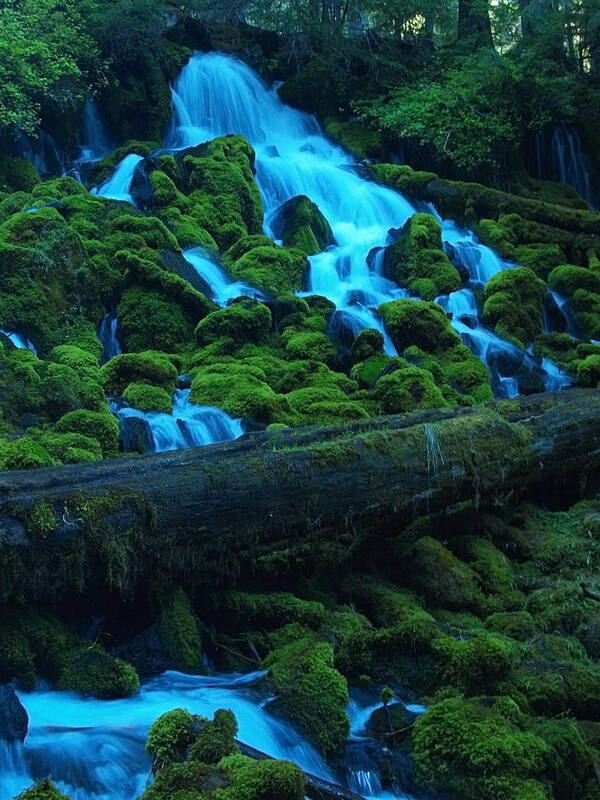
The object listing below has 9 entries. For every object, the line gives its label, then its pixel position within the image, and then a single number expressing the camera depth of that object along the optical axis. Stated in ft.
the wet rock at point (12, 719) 13.47
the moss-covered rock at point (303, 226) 52.65
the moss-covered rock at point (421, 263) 49.21
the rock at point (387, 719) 15.19
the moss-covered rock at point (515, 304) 46.39
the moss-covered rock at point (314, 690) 14.87
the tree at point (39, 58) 51.47
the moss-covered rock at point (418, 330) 42.50
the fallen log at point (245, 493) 17.07
